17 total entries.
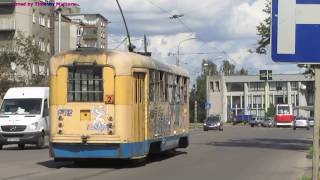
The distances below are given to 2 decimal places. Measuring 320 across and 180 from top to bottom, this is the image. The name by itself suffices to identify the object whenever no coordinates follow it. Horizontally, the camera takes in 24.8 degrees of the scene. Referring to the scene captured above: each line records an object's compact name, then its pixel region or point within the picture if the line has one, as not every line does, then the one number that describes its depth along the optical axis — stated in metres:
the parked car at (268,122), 107.59
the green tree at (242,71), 195.73
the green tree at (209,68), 170.00
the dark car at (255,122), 110.54
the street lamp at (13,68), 54.12
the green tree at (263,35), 36.22
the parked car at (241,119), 127.94
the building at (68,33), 94.81
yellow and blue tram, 19.55
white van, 30.27
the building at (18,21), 79.94
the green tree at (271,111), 136.50
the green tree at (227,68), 187.12
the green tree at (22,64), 53.66
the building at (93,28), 99.88
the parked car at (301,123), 88.59
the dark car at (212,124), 74.69
